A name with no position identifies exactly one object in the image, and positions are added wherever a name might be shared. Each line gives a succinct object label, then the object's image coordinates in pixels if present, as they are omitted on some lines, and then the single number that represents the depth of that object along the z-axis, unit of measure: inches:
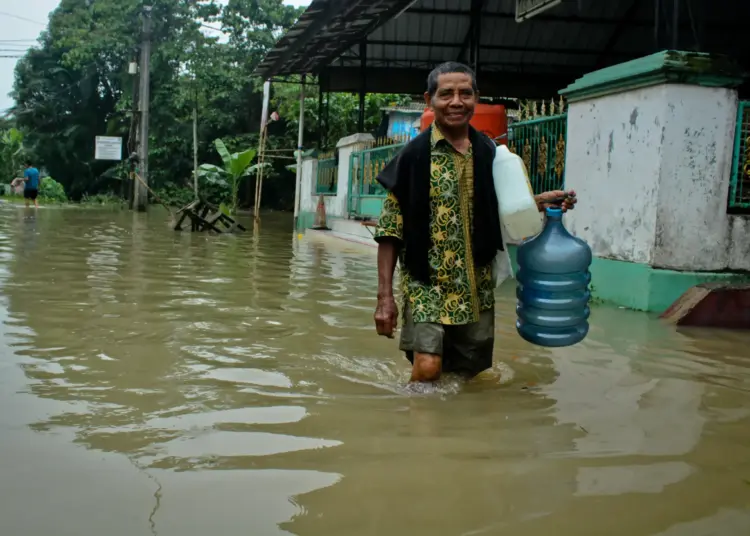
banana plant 901.2
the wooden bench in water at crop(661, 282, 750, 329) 223.5
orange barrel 343.9
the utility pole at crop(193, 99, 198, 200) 965.7
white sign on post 1224.2
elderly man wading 136.2
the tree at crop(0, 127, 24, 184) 1400.1
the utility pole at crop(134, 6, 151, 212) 967.6
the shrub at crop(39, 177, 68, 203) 1315.2
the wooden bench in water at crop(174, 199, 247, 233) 605.9
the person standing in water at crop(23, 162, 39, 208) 904.9
